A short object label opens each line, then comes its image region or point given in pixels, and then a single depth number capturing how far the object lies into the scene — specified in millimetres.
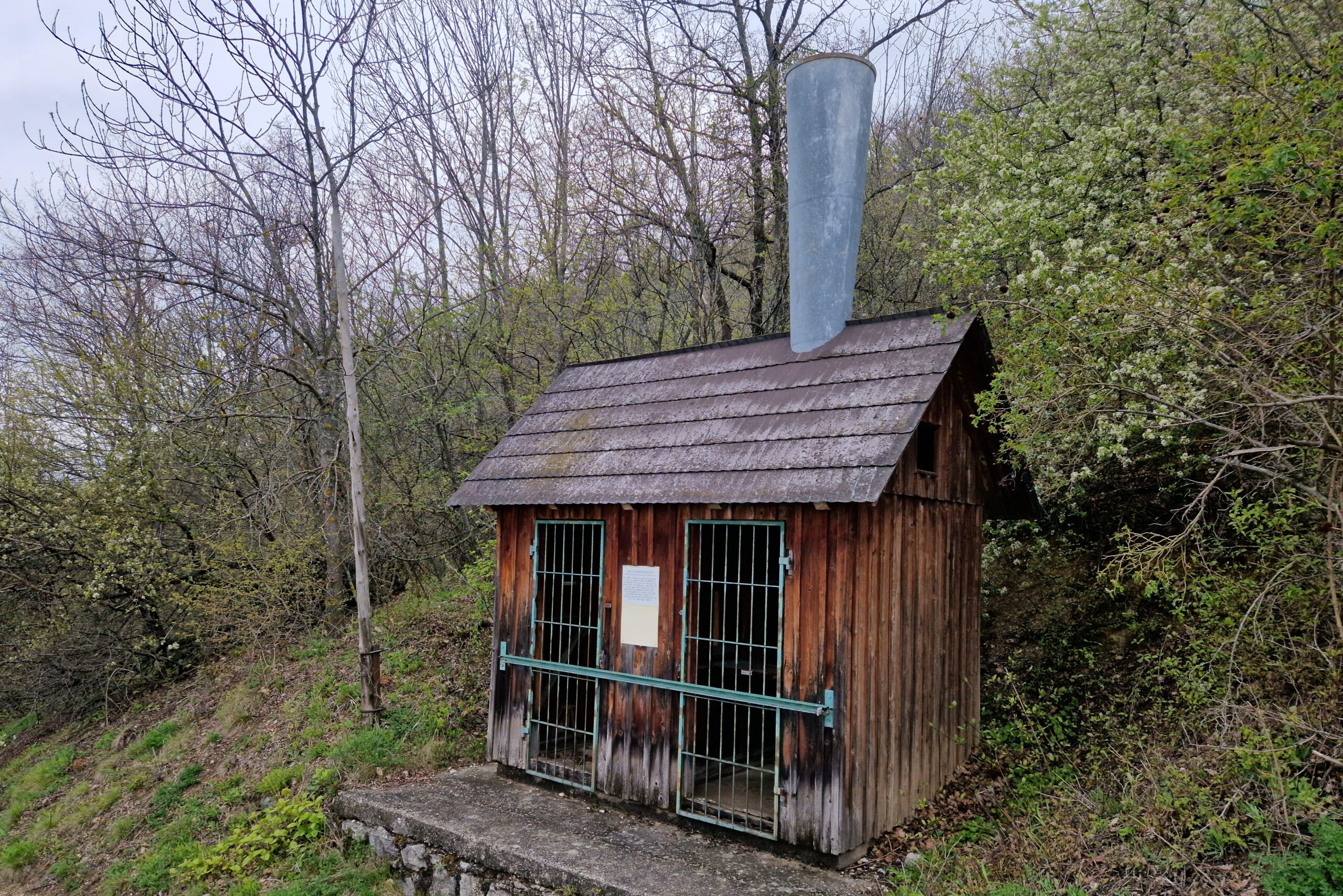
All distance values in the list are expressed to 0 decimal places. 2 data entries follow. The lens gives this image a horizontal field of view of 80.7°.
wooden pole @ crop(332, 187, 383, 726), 8062
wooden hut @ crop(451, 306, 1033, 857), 5250
